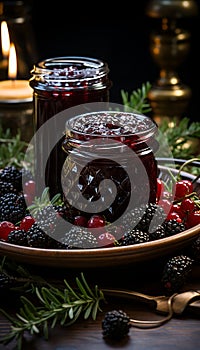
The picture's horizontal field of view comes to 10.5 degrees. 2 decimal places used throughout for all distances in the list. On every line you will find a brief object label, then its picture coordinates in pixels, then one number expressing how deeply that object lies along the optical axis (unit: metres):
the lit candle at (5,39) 1.27
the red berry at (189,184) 0.95
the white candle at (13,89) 1.20
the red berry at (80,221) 0.89
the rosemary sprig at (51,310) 0.80
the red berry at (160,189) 0.94
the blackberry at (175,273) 0.85
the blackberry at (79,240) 0.86
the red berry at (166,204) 0.91
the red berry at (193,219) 0.91
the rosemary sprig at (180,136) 1.11
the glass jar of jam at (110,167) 0.89
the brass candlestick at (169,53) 1.59
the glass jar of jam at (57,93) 0.98
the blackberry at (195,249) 0.90
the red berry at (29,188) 0.98
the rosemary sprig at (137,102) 1.15
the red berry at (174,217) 0.91
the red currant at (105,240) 0.86
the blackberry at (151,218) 0.88
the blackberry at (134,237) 0.86
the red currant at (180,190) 0.95
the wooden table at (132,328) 0.80
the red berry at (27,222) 0.90
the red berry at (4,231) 0.90
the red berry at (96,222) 0.88
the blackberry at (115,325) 0.80
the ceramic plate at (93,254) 0.84
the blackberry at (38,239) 0.87
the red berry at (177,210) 0.93
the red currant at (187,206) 0.92
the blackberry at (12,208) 0.93
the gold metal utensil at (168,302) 0.83
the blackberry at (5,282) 0.85
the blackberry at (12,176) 0.99
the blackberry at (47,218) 0.88
